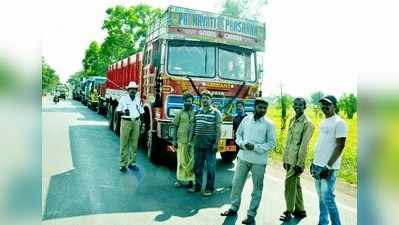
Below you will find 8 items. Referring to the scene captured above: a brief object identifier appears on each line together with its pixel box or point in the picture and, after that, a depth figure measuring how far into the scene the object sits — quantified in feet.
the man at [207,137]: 19.67
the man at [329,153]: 13.38
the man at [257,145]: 15.49
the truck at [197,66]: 23.73
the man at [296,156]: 15.53
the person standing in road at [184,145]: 21.02
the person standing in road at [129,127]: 24.13
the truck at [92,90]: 54.07
